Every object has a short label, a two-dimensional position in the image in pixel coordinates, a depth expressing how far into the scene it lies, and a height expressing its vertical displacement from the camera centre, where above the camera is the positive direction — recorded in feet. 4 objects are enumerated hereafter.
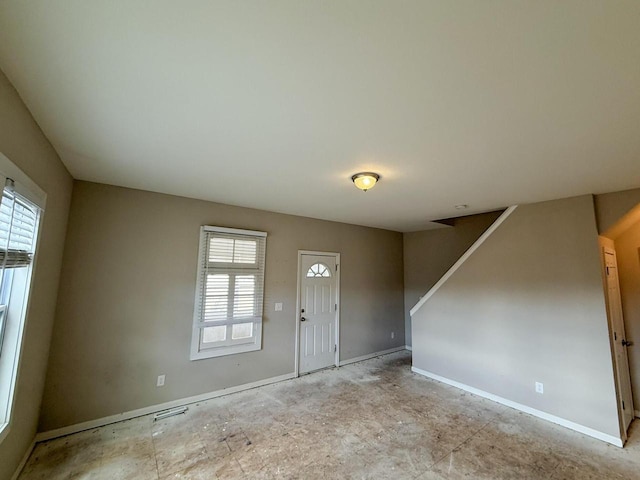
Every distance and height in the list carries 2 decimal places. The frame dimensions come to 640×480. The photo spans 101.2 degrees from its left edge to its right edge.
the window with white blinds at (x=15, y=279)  5.59 -0.28
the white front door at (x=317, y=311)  14.85 -2.21
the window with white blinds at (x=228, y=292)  11.71 -0.98
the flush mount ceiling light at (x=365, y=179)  8.63 +3.11
